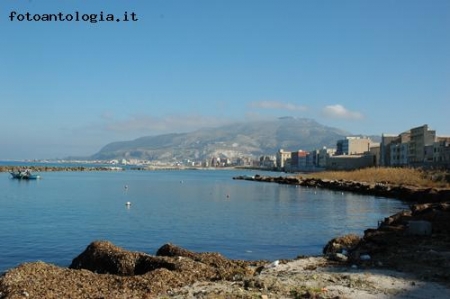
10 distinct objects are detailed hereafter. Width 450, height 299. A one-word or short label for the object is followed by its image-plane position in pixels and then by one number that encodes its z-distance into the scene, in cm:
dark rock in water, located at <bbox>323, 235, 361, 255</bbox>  1716
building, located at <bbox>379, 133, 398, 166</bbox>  13412
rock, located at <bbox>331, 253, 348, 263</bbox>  1369
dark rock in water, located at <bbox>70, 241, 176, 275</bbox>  1298
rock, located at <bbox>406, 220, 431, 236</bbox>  1772
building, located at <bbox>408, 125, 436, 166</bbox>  11206
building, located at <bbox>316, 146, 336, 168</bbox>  19125
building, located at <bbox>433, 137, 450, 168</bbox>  9725
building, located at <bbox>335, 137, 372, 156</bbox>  19812
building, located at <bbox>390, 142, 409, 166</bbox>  11975
